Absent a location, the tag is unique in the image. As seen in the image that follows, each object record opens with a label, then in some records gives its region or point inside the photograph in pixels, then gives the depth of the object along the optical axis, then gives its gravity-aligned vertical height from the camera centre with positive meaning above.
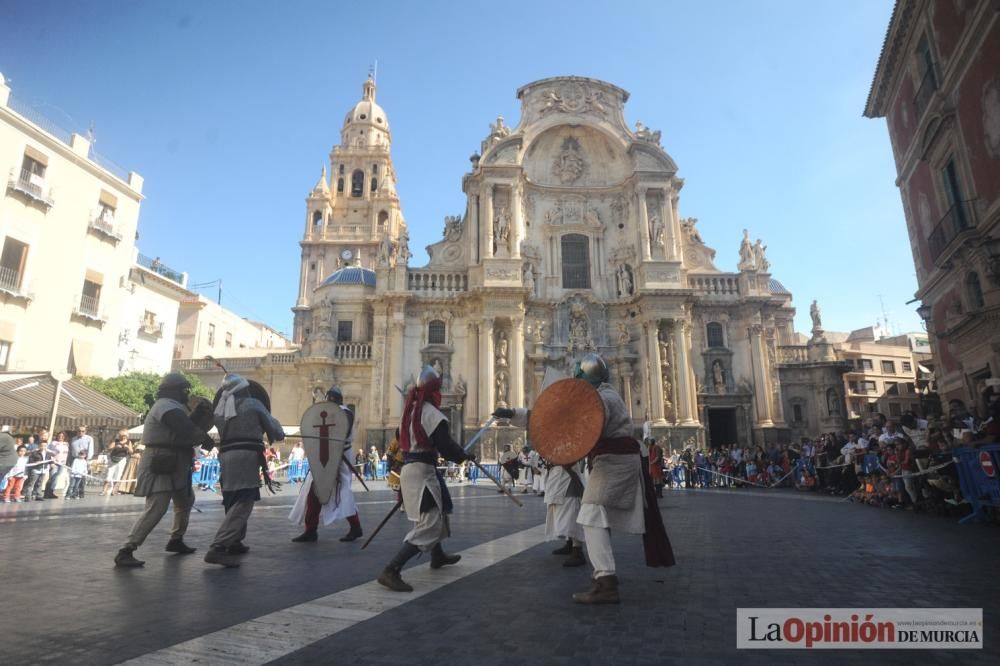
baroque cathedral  28.09 +8.01
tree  23.89 +3.40
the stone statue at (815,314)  30.36 +7.86
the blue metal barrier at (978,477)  8.05 -0.20
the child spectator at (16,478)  13.88 -0.19
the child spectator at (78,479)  14.89 -0.24
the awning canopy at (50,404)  15.98 +1.87
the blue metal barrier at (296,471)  23.36 -0.12
